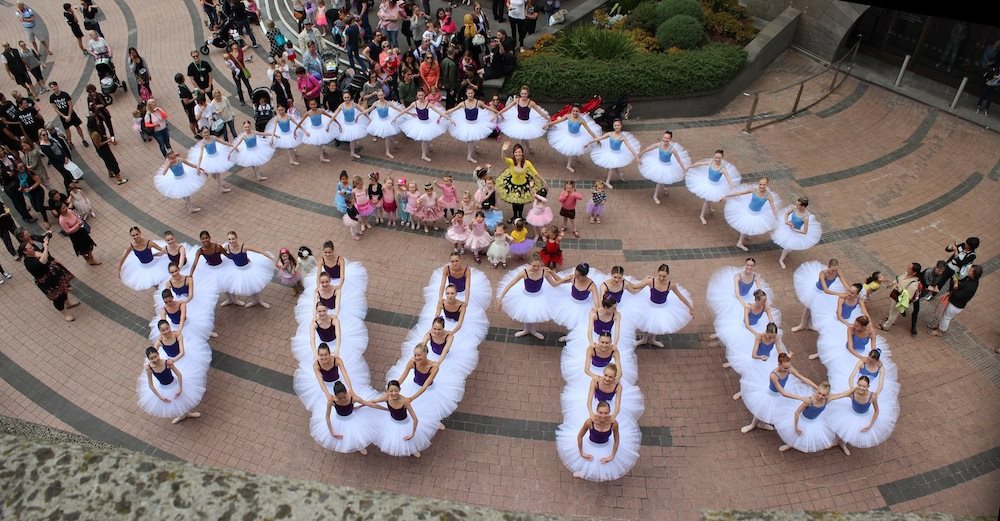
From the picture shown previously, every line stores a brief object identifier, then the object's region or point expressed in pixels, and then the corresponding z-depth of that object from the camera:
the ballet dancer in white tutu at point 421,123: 17.12
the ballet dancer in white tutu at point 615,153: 16.31
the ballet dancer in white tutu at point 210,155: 16.28
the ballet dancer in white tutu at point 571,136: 16.67
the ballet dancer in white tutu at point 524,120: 16.98
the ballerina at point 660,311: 12.32
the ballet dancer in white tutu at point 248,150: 16.64
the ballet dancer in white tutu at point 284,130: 17.19
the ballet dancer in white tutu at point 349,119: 17.28
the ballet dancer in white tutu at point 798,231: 14.08
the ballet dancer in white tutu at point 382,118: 17.25
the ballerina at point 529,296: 12.51
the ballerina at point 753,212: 14.48
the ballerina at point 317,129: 17.28
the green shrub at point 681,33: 20.94
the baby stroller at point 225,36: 22.84
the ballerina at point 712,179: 15.20
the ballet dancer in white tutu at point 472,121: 17.11
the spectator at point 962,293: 12.31
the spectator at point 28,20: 23.43
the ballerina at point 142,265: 13.30
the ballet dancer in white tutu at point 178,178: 15.74
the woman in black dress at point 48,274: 13.20
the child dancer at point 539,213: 14.91
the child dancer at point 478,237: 14.55
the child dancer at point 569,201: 14.75
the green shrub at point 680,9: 21.69
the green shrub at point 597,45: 20.36
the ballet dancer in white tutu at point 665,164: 15.78
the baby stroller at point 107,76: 20.94
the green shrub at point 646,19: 22.17
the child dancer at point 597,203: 15.30
